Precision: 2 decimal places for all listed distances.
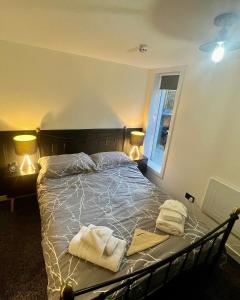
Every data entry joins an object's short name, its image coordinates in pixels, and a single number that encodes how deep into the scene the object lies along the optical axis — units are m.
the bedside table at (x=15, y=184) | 2.40
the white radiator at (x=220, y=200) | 2.02
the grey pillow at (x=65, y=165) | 2.38
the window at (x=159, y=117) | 3.11
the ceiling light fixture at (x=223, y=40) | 1.15
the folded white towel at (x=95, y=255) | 1.26
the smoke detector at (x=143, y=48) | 1.90
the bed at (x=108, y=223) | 1.23
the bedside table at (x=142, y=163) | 3.30
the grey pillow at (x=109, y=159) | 2.80
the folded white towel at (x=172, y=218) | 1.63
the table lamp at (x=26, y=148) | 2.36
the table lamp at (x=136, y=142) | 3.22
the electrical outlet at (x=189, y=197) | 2.56
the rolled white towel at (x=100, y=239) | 1.31
